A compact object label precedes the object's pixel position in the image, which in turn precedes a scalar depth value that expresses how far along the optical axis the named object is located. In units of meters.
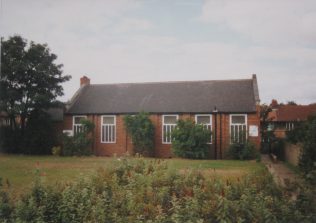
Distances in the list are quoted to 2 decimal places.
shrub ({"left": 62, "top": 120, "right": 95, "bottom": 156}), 30.08
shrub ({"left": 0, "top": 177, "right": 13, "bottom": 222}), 6.72
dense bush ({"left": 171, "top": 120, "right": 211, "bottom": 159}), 26.92
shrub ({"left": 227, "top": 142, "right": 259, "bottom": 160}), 26.74
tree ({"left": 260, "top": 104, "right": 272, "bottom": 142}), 39.36
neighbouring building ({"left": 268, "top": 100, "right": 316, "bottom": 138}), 55.56
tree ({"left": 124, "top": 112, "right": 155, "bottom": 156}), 29.11
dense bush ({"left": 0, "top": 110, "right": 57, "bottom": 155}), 30.53
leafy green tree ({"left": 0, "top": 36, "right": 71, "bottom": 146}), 28.77
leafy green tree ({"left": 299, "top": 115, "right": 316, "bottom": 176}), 12.65
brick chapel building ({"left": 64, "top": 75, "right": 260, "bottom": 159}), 28.64
